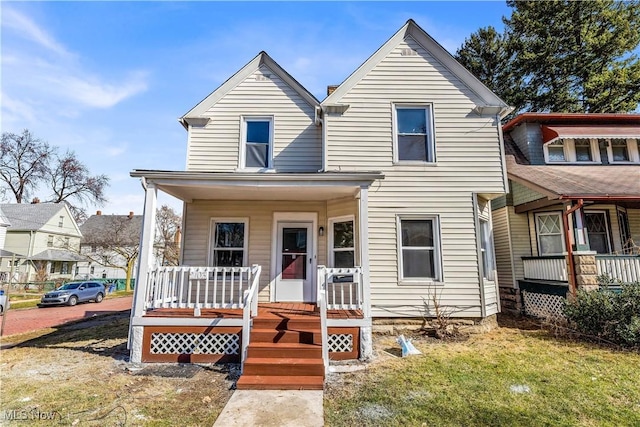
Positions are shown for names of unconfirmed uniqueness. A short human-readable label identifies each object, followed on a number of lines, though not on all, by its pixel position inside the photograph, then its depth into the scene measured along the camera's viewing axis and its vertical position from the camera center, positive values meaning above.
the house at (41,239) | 28.75 +2.32
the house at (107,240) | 29.64 +2.33
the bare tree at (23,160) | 34.16 +11.41
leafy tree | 17.31 +12.35
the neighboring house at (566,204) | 8.27 +1.76
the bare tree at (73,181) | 37.09 +9.91
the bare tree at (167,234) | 29.16 +2.94
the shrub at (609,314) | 6.34 -1.10
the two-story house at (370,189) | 7.73 +1.95
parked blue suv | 16.58 -1.75
